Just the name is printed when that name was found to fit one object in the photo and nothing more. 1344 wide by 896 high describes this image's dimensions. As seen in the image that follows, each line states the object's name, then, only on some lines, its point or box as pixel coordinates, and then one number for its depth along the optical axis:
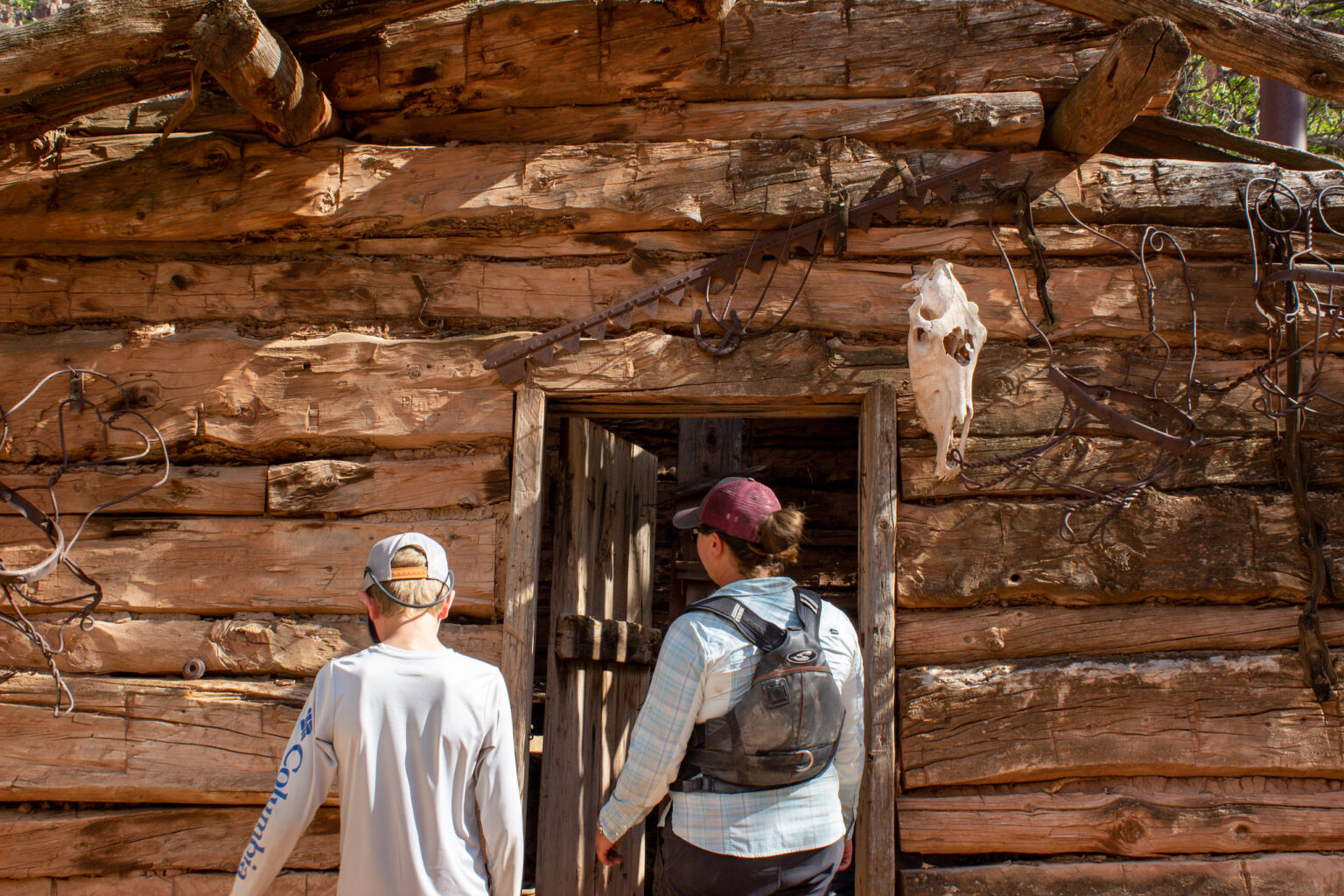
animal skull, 2.71
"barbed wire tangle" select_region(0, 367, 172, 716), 2.94
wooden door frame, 2.79
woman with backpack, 2.16
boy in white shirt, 1.88
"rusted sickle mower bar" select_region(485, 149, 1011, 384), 3.02
